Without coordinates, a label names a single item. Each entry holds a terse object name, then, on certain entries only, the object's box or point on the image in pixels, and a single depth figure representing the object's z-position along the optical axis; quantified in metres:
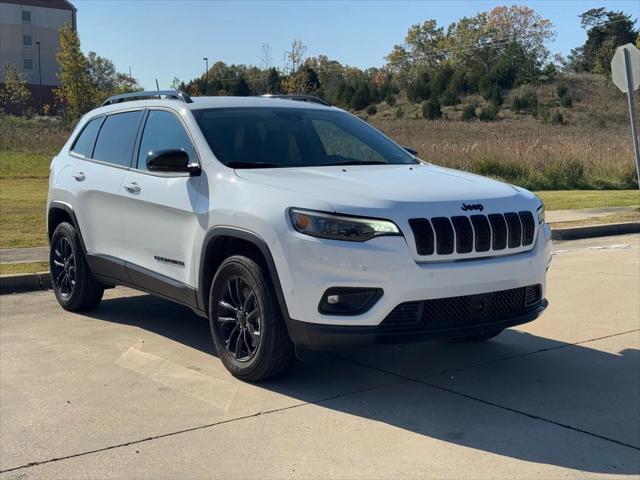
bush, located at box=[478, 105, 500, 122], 62.81
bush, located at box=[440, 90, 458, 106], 70.62
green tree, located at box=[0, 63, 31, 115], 80.94
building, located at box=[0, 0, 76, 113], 99.62
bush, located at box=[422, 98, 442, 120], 65.56
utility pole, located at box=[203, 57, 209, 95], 73.47
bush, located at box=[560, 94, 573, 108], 68.25
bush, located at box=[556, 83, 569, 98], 71.19
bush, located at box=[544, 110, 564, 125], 59.41
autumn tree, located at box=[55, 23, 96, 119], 53.94
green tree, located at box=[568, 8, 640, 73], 85.20
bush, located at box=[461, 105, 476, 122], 62.39
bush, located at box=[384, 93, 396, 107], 74.25
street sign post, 14.06
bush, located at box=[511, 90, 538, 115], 65.77
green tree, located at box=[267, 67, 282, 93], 60.50
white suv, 4.48
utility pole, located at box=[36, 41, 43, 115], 96.91
